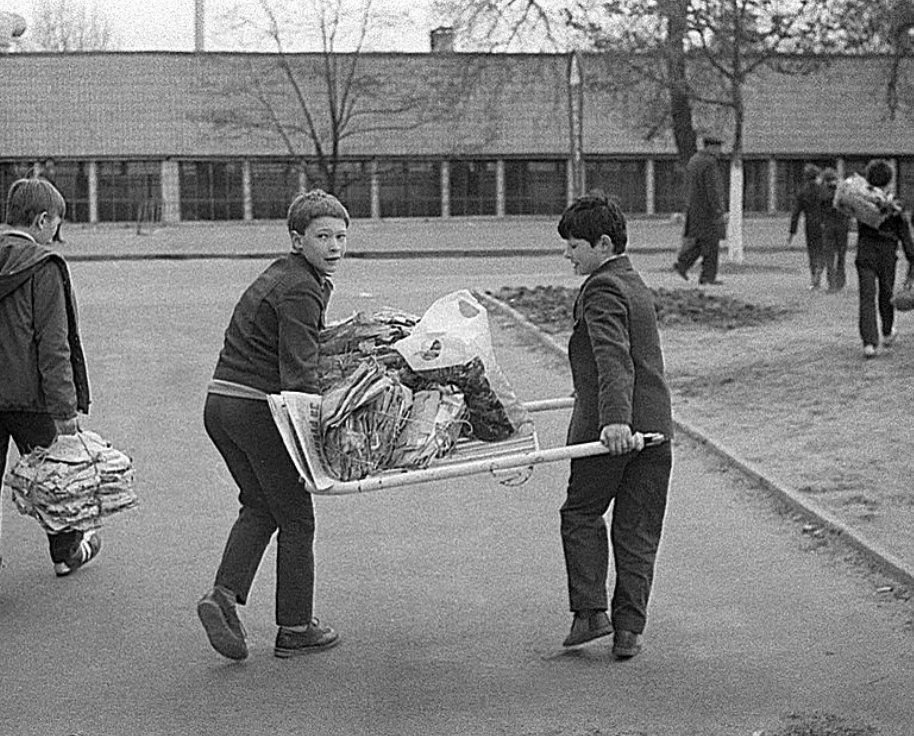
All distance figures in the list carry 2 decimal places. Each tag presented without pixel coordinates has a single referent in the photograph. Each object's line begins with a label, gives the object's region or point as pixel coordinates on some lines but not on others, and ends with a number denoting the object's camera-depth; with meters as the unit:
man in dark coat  22.47
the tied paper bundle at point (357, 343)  5.98
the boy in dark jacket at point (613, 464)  6.15
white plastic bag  5.88
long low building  49.38
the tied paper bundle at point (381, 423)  5.75
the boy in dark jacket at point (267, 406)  5.94
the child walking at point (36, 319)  7.04
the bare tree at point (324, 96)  48.94
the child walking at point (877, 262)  13.48
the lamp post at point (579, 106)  23.66
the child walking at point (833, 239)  22.12
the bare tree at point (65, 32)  80.50
